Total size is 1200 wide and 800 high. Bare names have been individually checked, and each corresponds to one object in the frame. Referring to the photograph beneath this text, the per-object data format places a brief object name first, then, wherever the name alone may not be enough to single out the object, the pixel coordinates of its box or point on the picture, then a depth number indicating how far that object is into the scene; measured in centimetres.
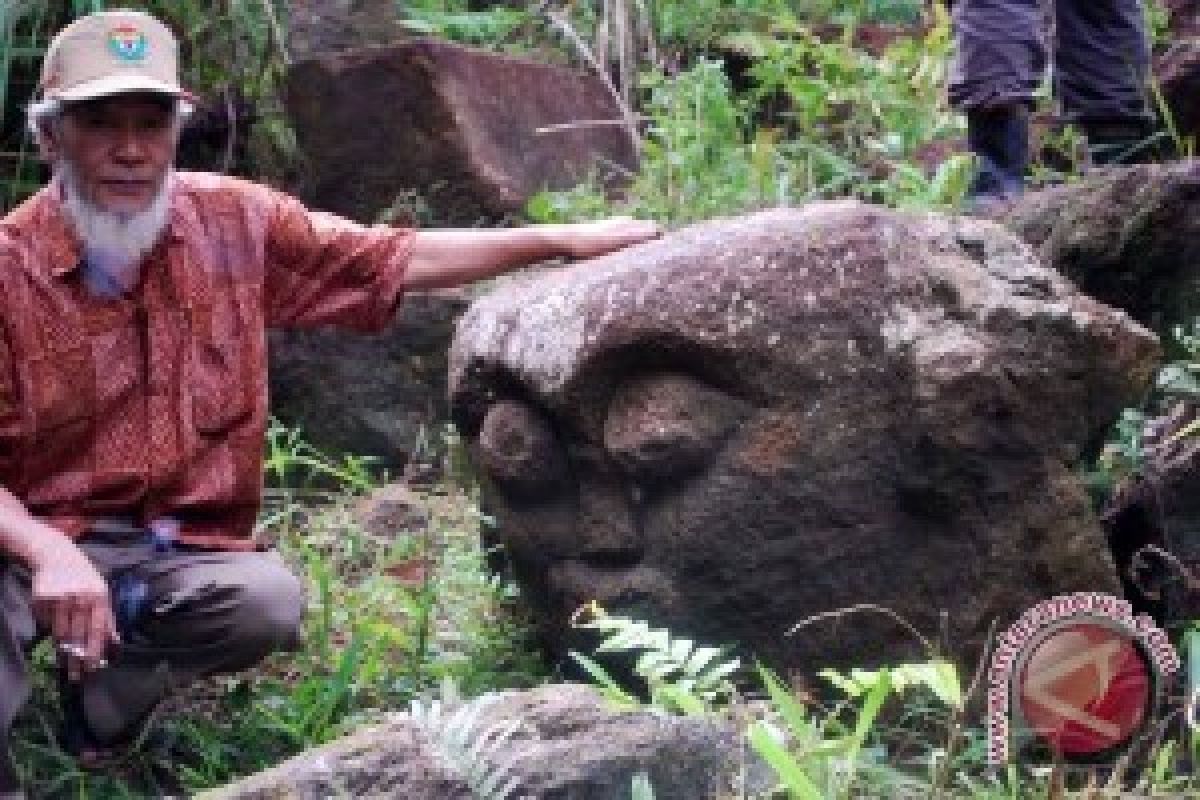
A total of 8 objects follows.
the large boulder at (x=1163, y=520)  366
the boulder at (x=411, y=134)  613
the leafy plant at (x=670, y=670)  263
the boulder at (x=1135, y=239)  413
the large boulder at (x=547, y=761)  244
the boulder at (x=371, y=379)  563
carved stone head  339
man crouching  370
